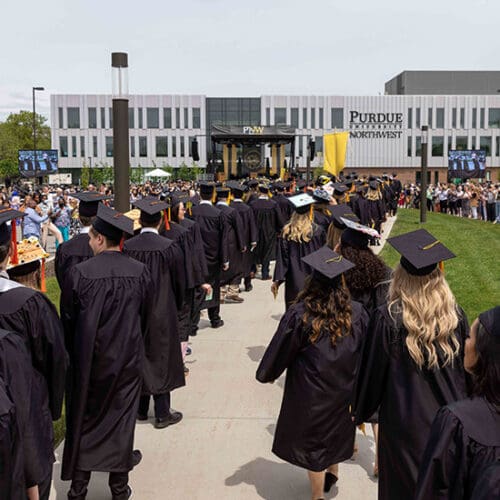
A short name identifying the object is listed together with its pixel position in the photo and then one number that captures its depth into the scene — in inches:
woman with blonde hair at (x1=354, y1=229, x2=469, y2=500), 134.4
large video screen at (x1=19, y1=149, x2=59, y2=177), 1587.1
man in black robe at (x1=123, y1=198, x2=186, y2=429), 221.6
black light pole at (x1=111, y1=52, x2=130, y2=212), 289.0
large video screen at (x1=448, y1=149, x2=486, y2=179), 1310.3
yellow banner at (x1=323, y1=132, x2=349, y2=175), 760.3
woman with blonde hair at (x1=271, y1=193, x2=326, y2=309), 290.4
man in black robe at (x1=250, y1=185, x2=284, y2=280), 529.0
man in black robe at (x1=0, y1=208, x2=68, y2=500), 131.8
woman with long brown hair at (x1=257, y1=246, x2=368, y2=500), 166.4
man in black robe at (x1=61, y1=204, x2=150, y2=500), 174.1
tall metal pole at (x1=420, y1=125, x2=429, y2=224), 930.7
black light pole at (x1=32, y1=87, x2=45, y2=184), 1582.2
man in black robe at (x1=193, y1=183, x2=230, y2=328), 375.6
